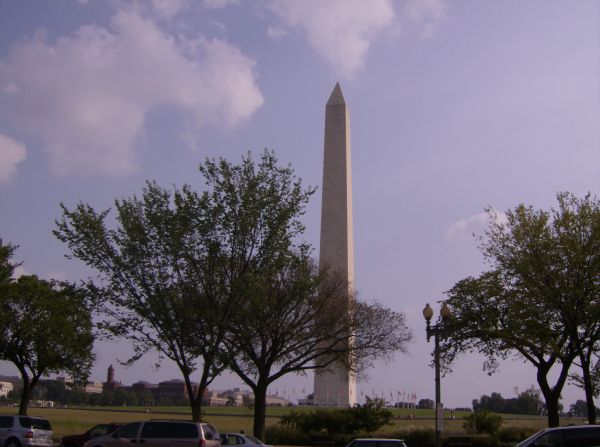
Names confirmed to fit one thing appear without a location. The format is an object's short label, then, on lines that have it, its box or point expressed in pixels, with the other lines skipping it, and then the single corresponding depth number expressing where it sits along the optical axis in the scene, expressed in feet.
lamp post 76.26
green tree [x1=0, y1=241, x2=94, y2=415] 137.18
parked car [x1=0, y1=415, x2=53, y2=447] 87.10
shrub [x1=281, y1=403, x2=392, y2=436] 141.59
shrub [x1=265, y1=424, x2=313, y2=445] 143.64
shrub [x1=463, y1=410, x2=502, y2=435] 140.26
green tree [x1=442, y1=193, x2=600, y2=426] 101.65
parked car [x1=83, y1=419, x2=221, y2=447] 70.69
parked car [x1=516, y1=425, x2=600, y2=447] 59.98
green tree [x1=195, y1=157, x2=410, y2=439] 101.96
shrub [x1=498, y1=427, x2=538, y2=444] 129.59
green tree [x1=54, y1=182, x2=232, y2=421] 100.89
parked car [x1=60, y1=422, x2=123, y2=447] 100.41
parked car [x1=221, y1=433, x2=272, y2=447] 89.71
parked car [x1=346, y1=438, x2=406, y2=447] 71.92
